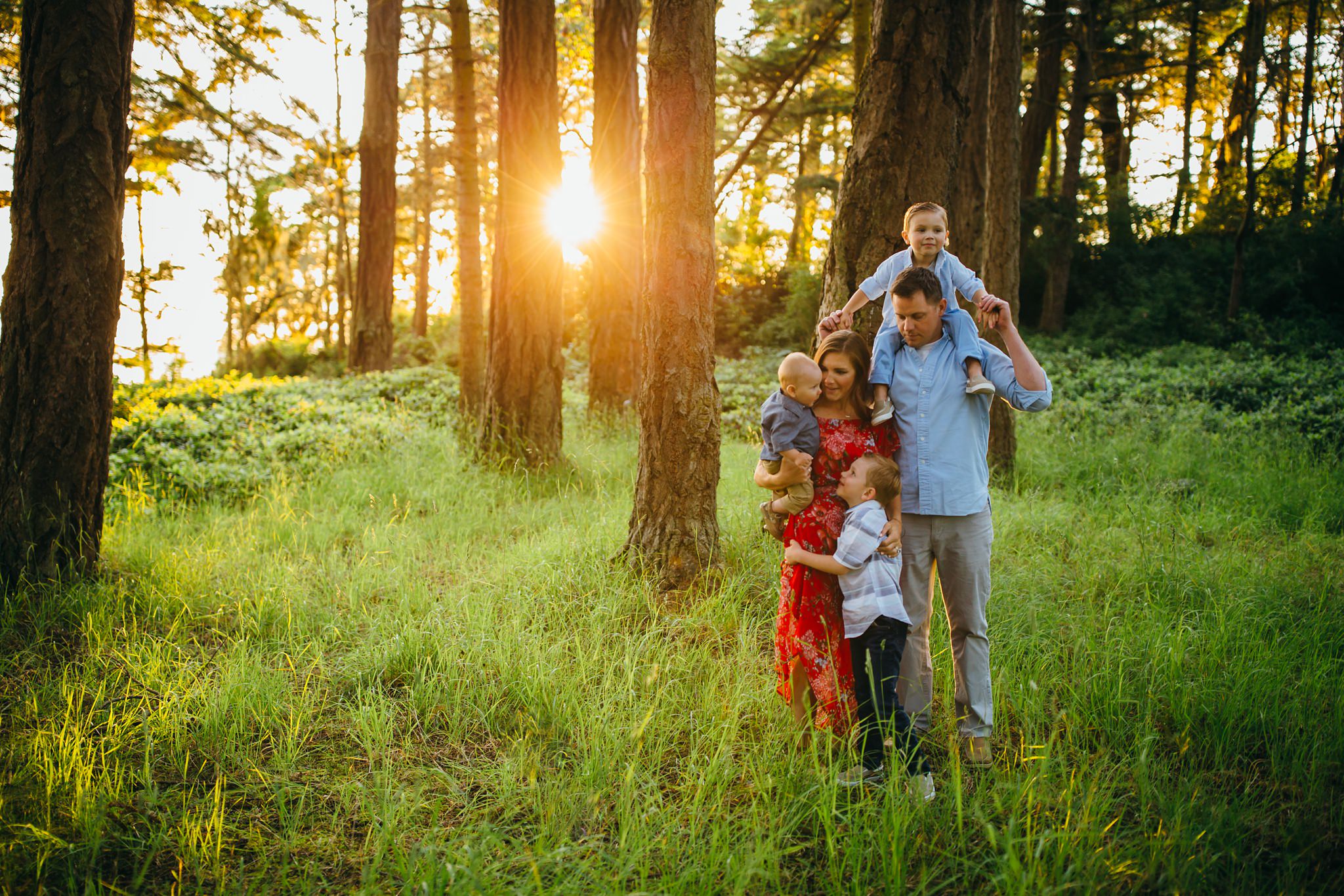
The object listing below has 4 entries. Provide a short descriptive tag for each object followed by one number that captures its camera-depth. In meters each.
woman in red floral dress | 2.79
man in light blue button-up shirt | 2.79
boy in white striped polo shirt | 2.62
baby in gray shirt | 2.74
